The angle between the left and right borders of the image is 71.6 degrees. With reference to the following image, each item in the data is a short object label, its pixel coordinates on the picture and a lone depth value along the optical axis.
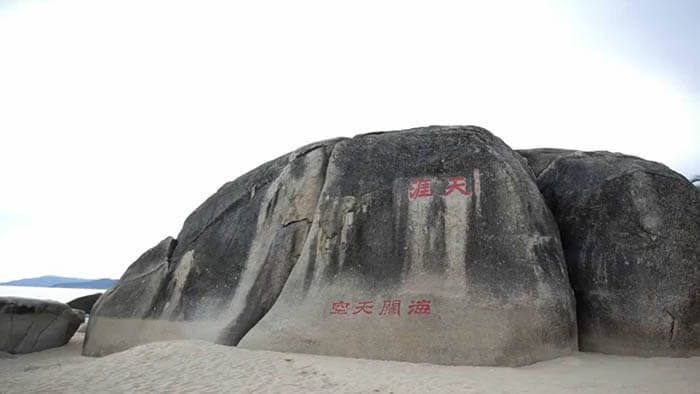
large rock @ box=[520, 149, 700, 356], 7.23
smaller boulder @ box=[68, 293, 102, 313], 18.23
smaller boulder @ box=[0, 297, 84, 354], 10.71
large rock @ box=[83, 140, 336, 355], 8.95
